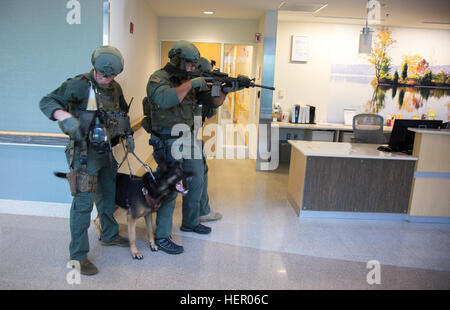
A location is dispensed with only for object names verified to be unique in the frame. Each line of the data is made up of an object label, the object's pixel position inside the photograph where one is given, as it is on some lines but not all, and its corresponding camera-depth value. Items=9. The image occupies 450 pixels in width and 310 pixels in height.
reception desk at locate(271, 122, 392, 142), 6.03
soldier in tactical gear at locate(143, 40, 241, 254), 2.82
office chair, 5.10
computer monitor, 4.08
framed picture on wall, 6.39
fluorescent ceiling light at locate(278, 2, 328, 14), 5.03
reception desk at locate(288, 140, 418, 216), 3.89
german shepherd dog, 2.74
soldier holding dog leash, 2.51
